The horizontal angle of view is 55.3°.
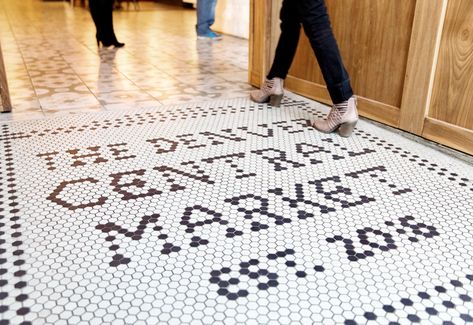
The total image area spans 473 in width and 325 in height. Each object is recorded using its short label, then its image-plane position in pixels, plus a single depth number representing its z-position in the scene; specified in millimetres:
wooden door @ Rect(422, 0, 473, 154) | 1641
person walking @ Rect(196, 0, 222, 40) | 4840
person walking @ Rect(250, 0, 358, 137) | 1879
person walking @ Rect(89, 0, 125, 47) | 3984
